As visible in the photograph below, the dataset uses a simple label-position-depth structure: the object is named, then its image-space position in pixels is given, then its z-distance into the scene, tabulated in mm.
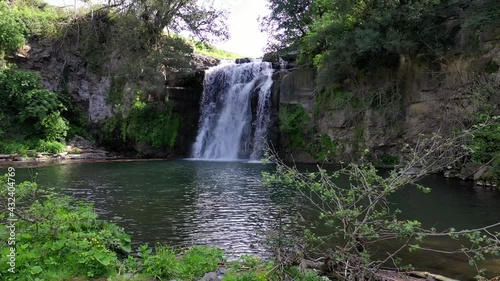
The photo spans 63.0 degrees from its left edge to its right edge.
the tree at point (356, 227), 4478
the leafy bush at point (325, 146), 23406
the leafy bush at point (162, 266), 5184
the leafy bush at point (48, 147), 26156
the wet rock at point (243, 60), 30528
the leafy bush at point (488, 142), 14391
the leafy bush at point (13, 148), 25006
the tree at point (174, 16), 29031
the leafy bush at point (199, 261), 5195
